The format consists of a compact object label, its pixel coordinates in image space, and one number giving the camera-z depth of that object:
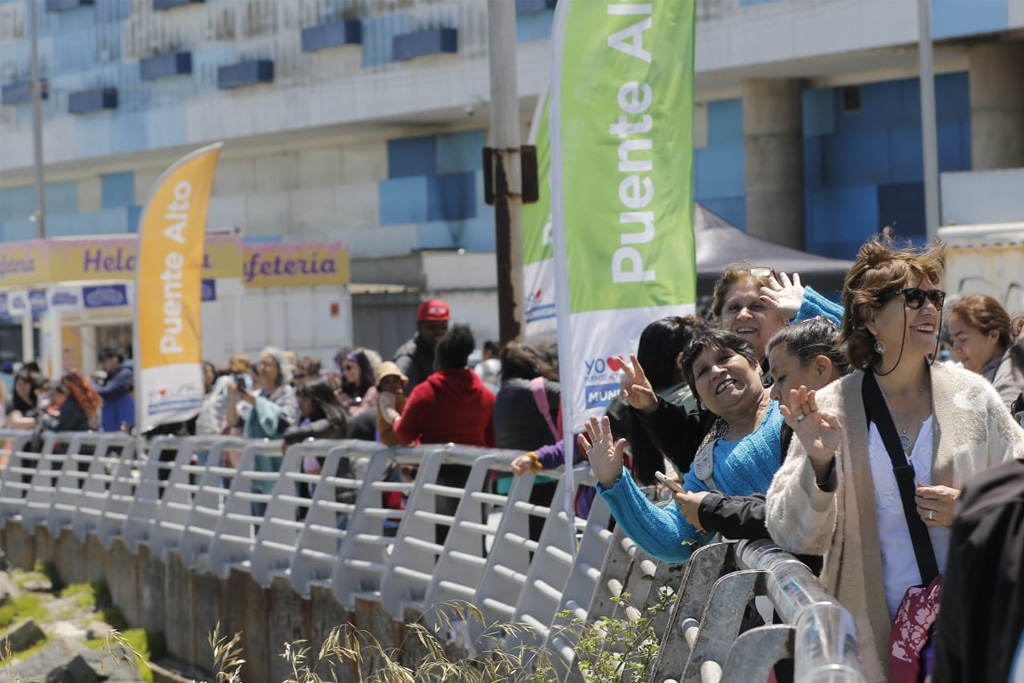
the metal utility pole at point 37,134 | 39.69
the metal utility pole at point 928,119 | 22.83
